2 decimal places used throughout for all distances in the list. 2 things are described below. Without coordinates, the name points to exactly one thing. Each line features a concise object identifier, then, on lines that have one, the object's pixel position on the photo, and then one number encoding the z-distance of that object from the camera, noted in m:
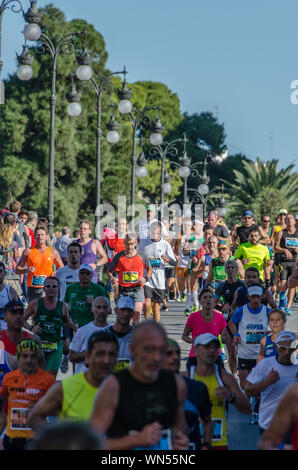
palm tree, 52.53
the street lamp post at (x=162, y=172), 34.91
